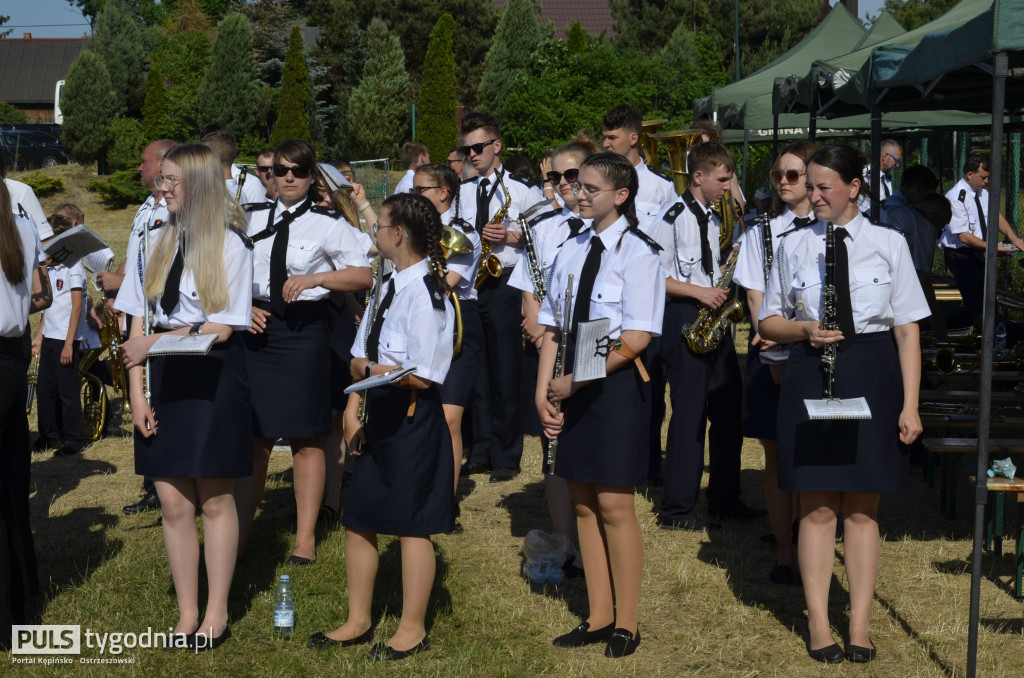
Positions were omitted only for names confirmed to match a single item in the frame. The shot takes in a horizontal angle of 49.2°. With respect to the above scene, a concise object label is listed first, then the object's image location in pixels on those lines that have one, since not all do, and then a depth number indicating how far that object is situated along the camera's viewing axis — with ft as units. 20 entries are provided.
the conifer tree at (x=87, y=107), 113.60
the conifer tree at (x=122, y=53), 132.77
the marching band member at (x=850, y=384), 14.85
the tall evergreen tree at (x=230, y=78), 116.37
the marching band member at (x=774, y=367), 17.69
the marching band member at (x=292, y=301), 19.04
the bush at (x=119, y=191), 102.17
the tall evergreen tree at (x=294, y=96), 113.80
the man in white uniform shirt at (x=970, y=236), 32.53
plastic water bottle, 16.58
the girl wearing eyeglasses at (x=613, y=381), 14.82
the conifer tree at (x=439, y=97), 116.88
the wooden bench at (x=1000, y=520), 16.80
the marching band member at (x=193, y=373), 15.28
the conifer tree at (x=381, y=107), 126.72
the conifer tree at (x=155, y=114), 117.19
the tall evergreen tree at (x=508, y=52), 132.57
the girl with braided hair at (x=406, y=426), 15.01
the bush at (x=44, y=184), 99.66
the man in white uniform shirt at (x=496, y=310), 25.67
